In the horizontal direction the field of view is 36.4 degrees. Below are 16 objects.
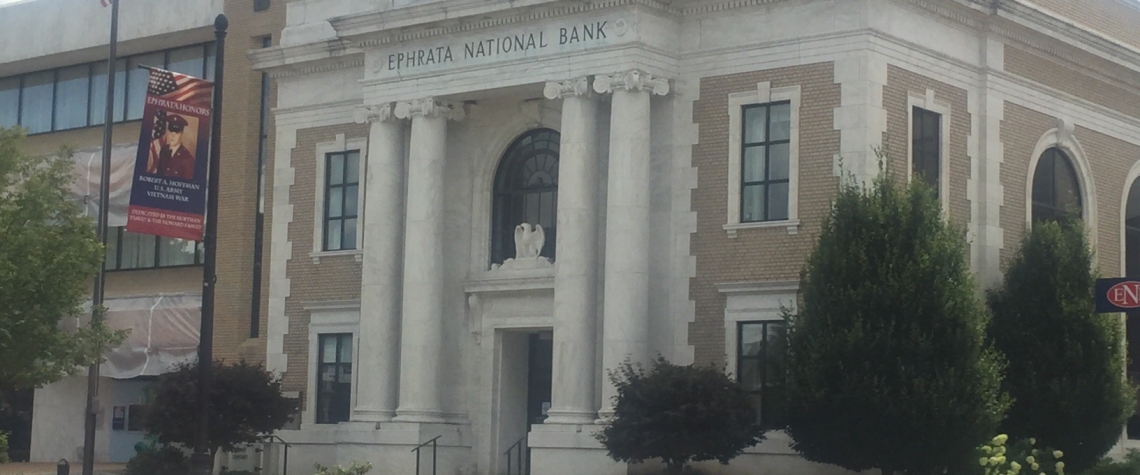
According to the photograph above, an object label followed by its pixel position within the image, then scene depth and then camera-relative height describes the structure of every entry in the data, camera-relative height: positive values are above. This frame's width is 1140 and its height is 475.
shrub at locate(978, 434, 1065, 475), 26.31 -0.80
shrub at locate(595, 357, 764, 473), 27.94 -0.34
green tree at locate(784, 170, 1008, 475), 26.89 +0.90
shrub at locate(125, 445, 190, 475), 34.97 -1.66
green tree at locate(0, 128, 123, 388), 28.19 +1.72
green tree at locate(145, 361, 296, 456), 34.19 -0.50
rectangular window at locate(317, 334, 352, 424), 36.44 +0.17
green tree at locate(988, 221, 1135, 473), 30.80 +0.99
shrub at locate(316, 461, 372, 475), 30.08 -1.46
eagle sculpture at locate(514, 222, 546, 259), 33.50 +2.92
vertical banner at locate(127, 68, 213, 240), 29.41 +3.70
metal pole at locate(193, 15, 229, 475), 27.09 +1.27
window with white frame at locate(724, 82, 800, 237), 30.00 +4.23
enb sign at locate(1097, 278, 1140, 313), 27.69 +1.87
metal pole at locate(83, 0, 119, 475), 34.66 +3.24
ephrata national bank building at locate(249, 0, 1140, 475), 30.17 +4.18
